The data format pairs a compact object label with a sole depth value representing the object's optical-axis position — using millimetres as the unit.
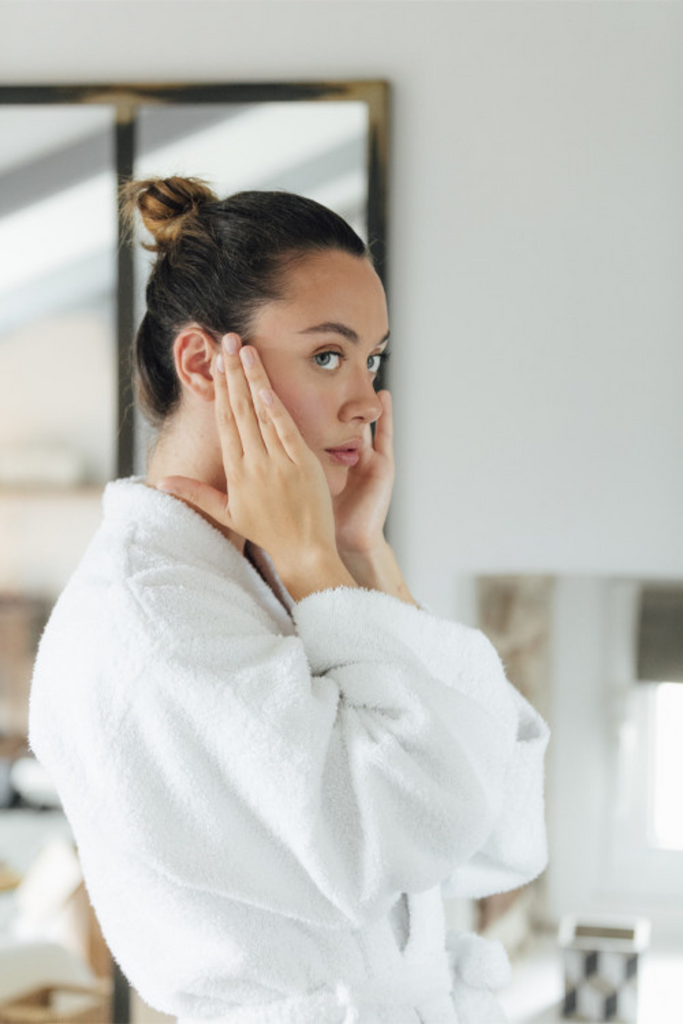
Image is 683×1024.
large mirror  1792
